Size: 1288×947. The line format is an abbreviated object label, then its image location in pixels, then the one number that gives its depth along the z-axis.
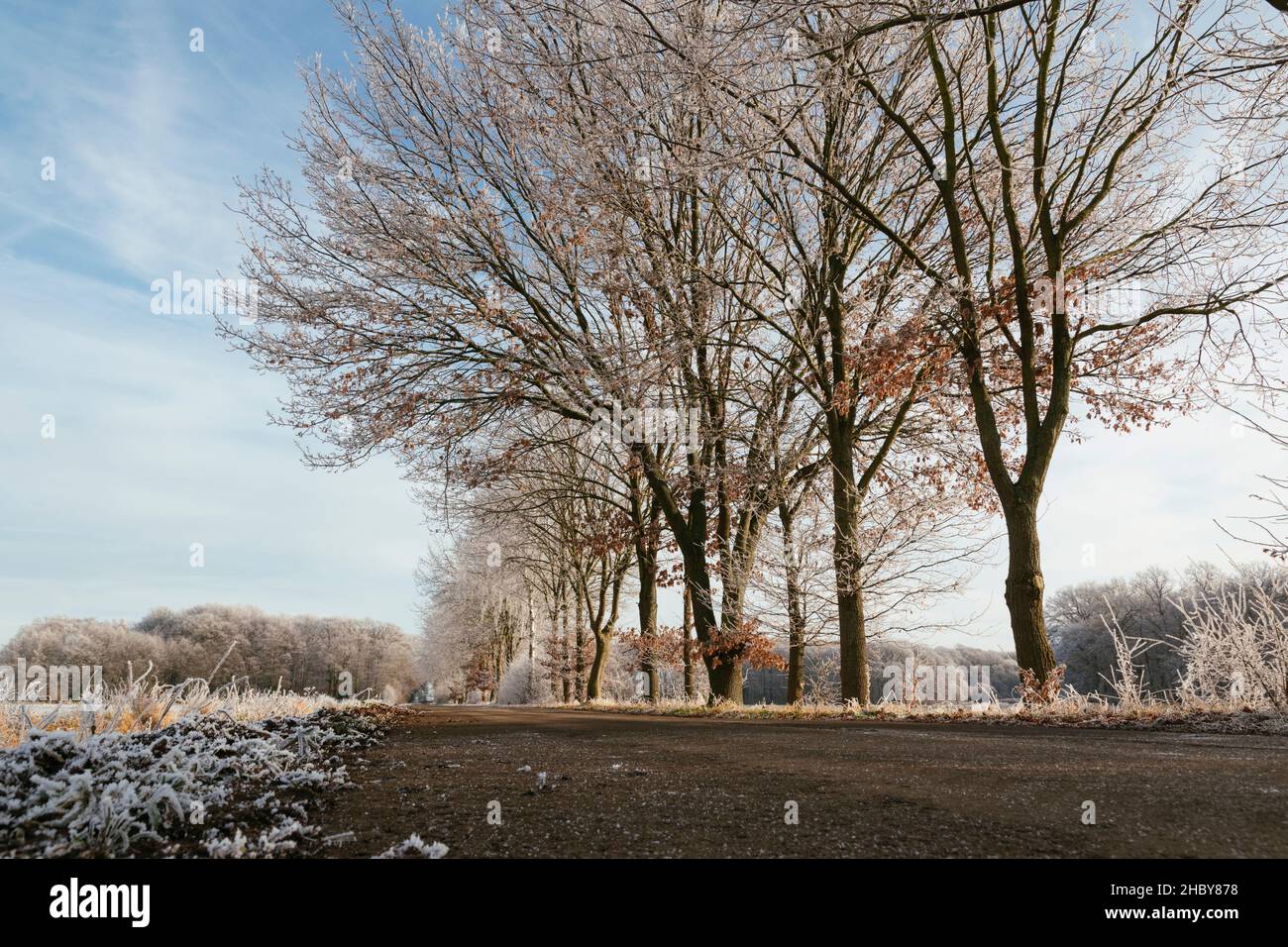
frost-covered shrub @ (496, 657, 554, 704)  29.36
